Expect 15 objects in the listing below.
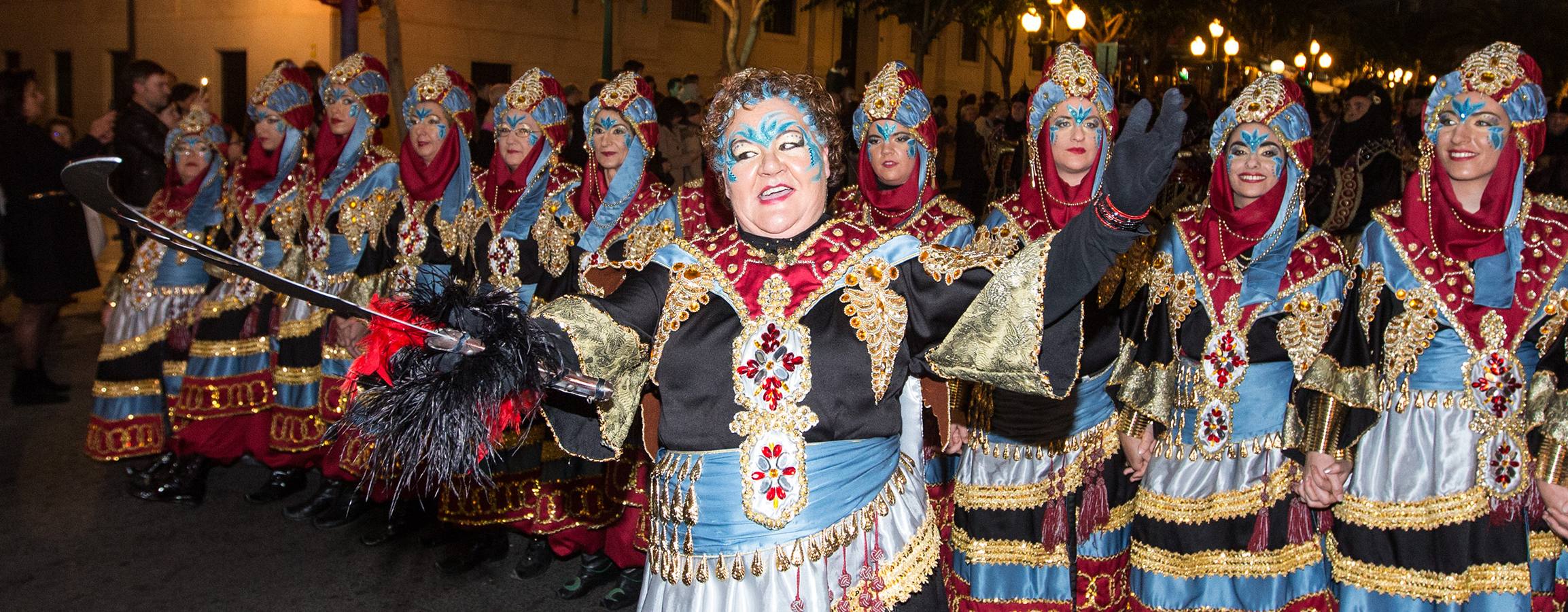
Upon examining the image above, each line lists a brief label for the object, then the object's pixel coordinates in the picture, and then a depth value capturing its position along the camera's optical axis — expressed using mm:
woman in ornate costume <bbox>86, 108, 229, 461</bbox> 6957
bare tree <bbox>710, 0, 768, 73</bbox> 18234
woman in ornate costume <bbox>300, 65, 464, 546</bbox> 5727
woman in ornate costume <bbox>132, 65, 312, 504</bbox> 6711
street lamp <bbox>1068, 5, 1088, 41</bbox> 19277
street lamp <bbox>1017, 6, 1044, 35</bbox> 20547
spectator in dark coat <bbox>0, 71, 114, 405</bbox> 8844
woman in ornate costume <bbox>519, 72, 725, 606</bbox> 5141
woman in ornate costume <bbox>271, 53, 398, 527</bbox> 6125
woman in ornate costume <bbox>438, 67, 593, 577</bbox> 5434
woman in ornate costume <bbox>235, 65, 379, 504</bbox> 6426
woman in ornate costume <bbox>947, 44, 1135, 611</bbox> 4625
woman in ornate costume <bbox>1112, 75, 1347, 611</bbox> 4152
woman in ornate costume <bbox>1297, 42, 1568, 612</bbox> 3881
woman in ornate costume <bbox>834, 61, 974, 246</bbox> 5000
